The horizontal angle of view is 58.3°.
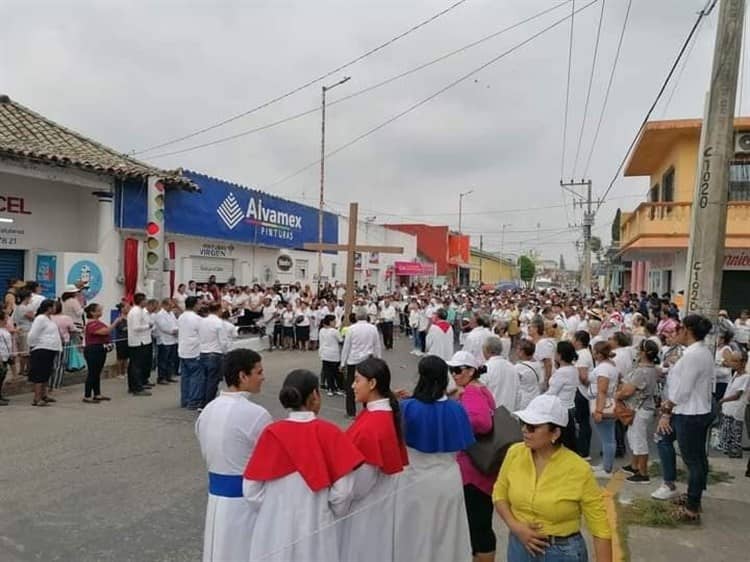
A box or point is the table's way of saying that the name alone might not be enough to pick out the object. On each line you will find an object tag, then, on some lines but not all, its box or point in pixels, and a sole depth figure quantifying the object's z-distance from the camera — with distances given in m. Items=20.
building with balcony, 18.08
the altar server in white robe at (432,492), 3.94
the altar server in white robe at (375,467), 3.66
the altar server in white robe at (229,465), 3.70
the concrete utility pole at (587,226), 45.95
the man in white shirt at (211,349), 10.37
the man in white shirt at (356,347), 10.56
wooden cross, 12.19
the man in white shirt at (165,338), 12.72
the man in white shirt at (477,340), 9.95
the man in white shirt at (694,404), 5.77
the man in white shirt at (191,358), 10.40
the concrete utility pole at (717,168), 7.11
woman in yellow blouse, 3.21
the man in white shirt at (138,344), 11.42
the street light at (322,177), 26.89
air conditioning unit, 9.40
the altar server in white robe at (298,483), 3.38
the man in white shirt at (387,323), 21.03
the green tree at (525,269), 115.50
